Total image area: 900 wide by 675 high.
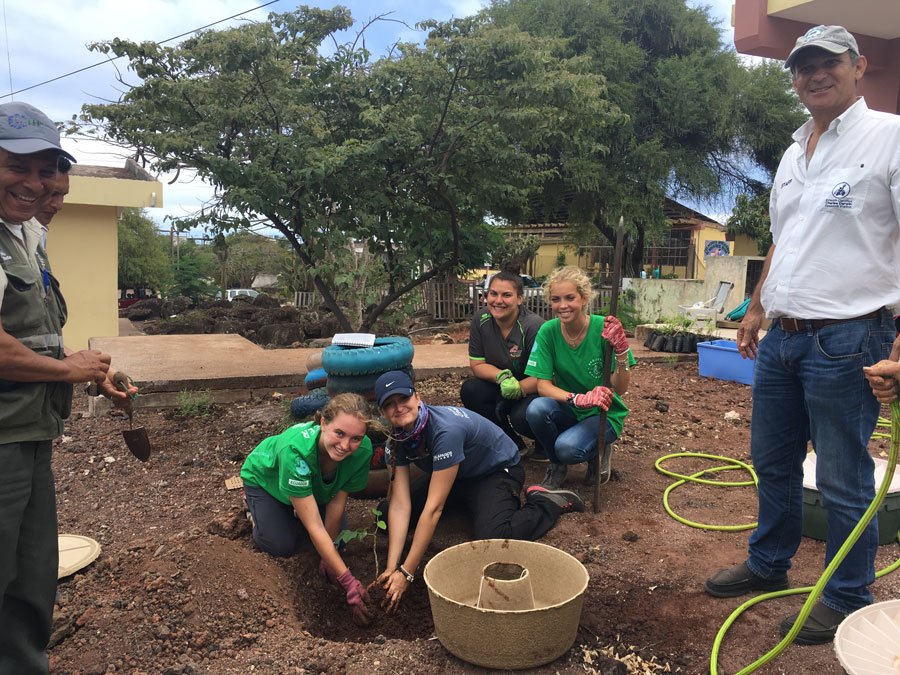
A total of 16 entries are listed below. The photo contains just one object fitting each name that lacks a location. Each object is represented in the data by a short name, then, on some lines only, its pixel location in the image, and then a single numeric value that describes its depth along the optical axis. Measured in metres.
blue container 6.58
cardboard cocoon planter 2.15
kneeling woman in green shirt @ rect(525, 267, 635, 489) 3.54
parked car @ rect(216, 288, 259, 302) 23.58
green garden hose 1.87
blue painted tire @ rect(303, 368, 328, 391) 4.59
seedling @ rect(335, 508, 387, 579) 3.10
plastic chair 9.64
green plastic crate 2.92
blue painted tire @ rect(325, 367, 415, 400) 3.95
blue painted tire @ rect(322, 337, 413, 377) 3.91
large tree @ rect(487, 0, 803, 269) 15.51
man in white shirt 2.12
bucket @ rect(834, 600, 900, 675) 1.64
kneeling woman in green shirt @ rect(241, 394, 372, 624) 2.73
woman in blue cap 2.85
